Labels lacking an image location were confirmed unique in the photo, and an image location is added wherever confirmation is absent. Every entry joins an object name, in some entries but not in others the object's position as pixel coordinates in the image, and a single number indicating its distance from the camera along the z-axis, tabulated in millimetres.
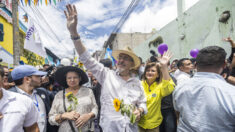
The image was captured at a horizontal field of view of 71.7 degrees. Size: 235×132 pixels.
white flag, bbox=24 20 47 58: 5386
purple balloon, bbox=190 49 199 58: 4859
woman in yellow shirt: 2150
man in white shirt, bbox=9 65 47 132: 2127
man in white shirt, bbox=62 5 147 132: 1837
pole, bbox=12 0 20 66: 5672
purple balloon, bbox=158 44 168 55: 3920
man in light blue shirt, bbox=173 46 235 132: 1314
